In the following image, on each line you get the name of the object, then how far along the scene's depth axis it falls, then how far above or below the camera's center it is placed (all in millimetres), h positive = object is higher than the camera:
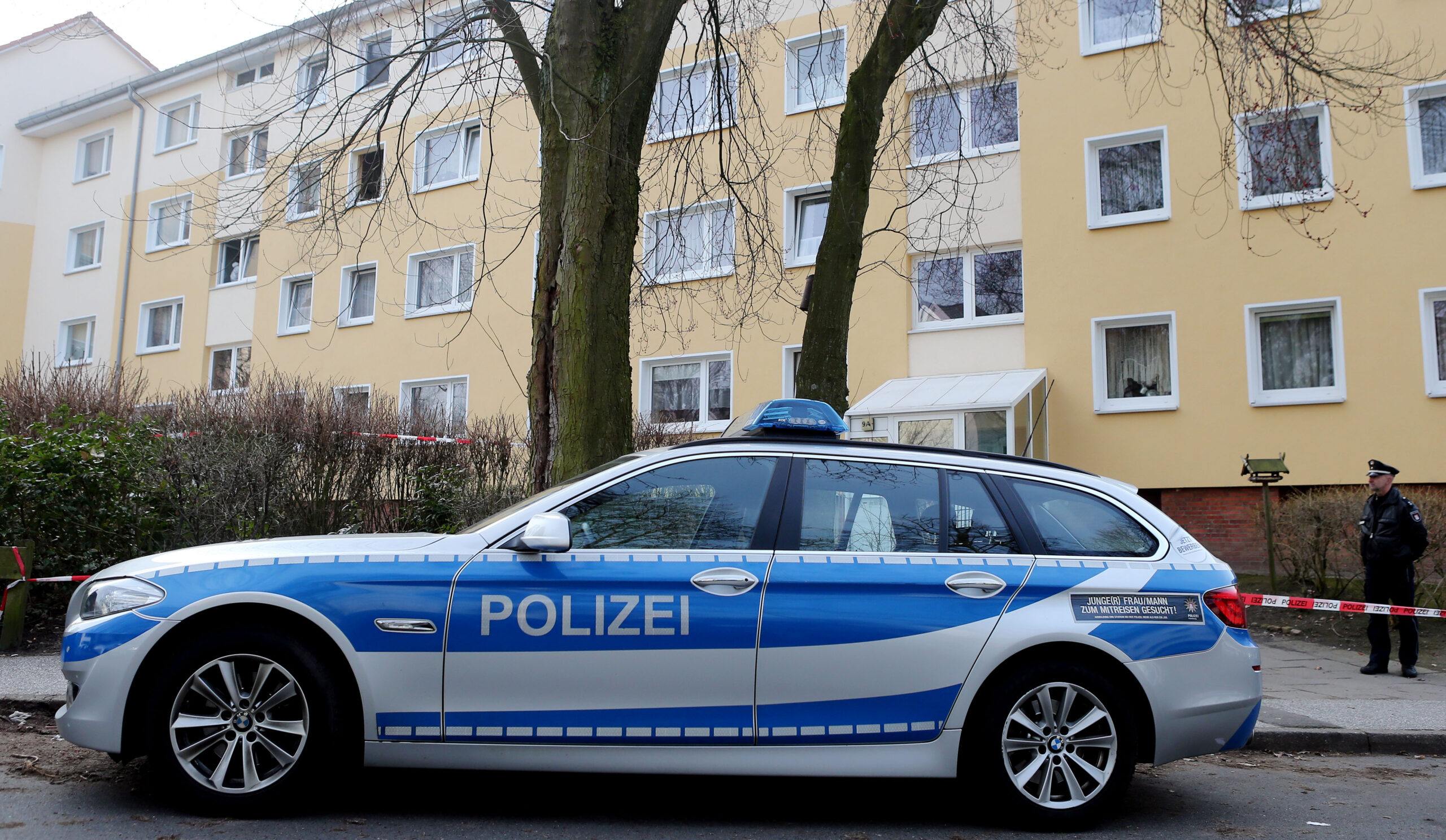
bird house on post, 12688 +766
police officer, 8914 -135
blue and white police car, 4223 -514
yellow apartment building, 11102 +3904
